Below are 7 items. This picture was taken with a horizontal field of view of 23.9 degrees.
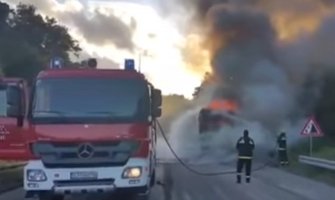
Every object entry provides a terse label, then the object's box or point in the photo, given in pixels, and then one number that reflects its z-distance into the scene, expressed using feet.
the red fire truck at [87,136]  44.37
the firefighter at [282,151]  94.86
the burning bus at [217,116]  119.75
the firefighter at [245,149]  78.48
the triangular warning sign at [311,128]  88.43
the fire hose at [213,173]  87.45
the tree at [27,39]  181.78
